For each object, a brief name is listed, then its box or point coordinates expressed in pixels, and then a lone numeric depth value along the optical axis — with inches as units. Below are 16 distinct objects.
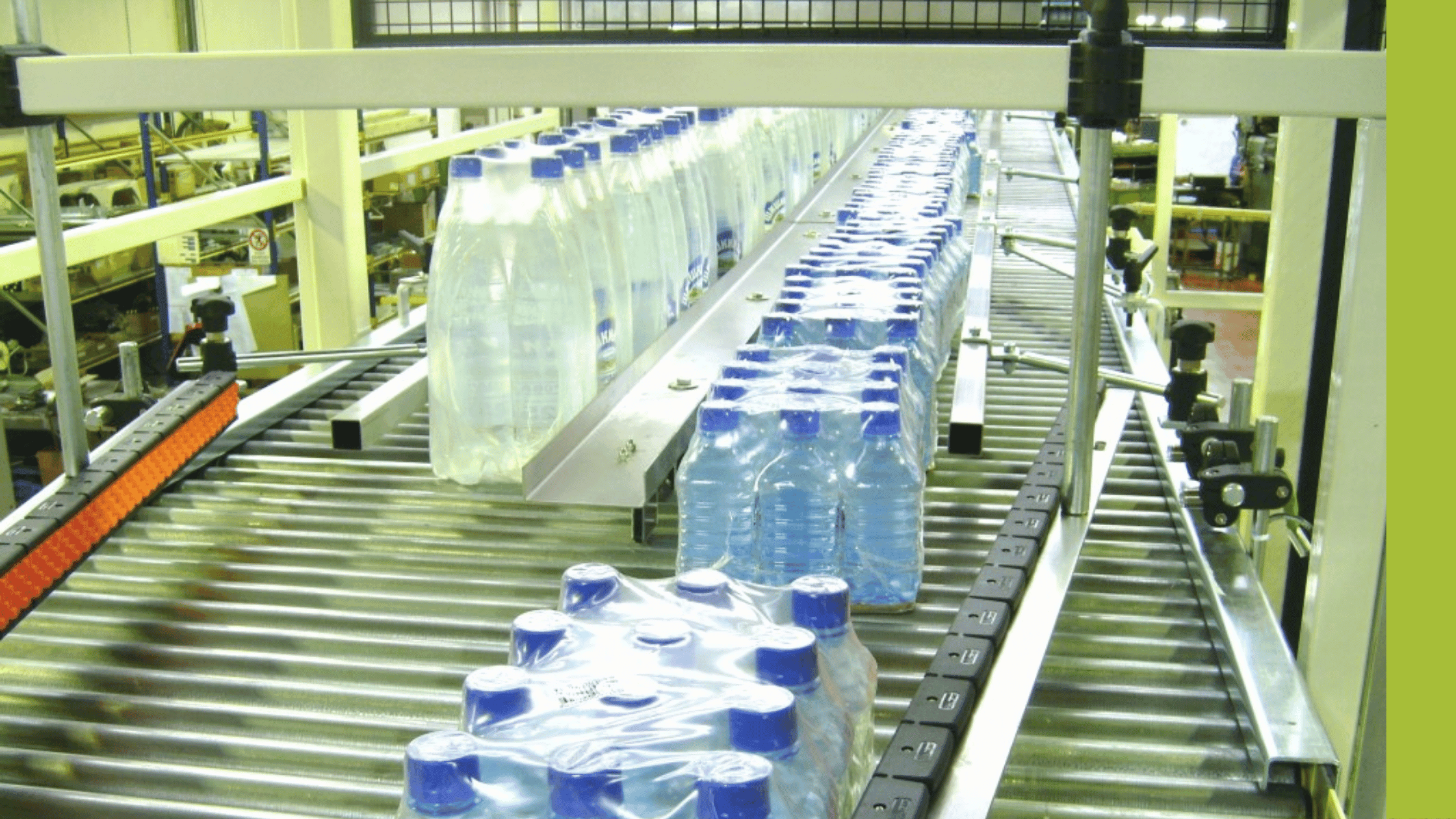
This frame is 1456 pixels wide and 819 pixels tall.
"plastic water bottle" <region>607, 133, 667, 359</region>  94.7
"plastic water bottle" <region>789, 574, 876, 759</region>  49.6
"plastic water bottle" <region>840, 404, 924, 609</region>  65.0
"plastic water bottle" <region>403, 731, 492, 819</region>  37.9
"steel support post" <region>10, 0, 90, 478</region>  68.6
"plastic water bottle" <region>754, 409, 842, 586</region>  64.3
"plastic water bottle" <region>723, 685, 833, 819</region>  39.4
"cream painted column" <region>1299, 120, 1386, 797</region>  66.3
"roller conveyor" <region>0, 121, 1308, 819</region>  57.7
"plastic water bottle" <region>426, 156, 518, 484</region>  79.0
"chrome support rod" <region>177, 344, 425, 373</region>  95.9
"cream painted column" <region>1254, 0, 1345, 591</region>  121.6
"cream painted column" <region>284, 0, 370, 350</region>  155.9
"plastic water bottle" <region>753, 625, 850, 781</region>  43.9
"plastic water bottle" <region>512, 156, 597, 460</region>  79.0
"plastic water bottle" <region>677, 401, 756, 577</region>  65.7
